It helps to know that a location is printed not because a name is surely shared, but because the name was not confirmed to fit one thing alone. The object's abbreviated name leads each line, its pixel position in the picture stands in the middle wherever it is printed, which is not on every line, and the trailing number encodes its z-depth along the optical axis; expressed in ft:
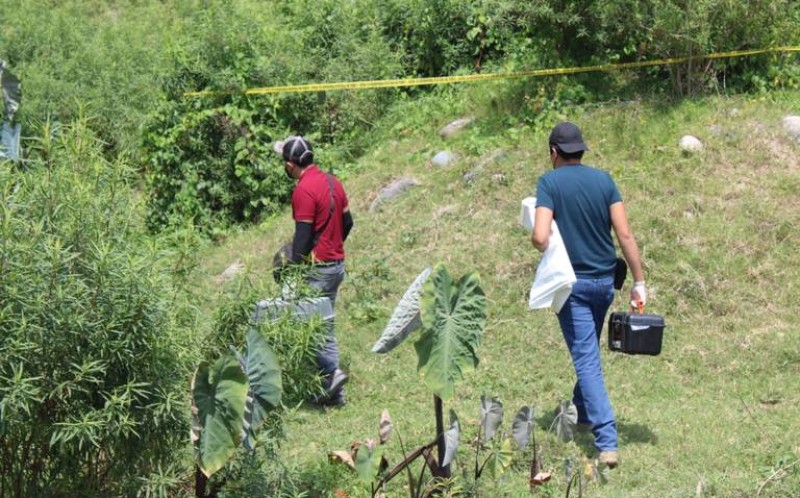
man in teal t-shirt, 38.32
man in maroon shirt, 44.57
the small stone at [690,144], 59.36
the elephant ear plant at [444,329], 30.81
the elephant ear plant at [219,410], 29.19
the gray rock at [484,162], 63.41
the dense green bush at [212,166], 72.23
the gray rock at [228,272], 62.00
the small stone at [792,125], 59.63
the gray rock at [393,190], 65.82
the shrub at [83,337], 28.37
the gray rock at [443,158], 66.54
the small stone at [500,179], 61.98
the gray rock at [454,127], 69.74
